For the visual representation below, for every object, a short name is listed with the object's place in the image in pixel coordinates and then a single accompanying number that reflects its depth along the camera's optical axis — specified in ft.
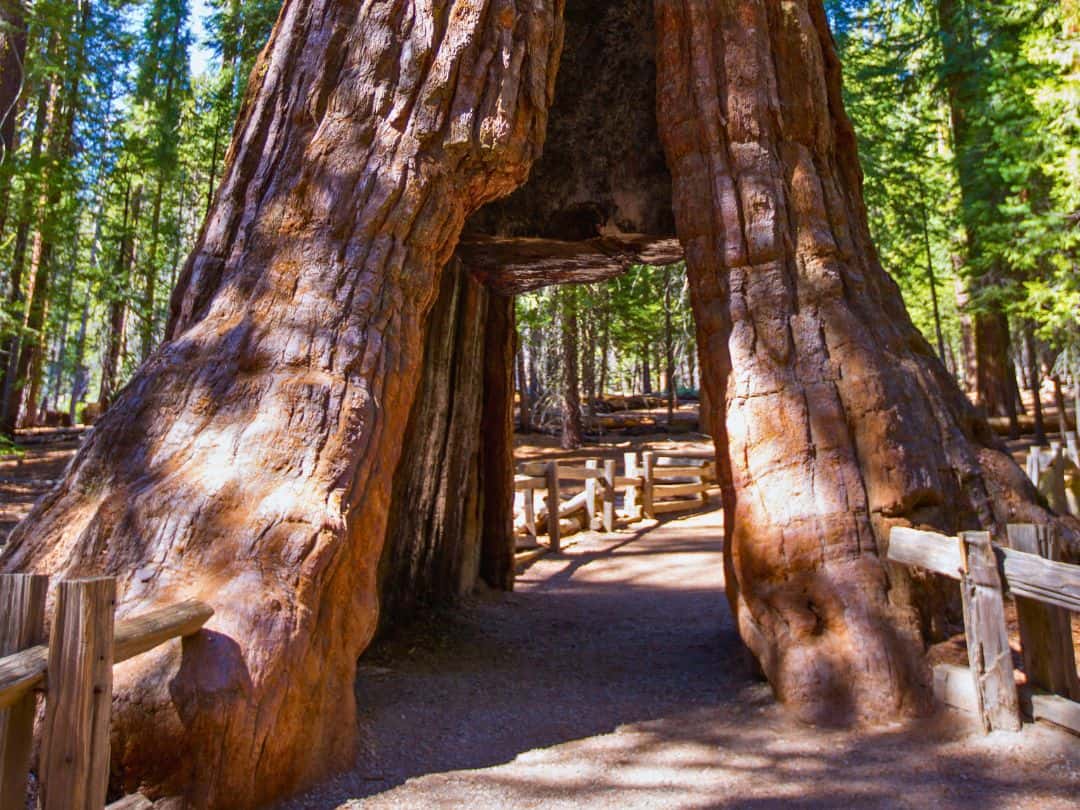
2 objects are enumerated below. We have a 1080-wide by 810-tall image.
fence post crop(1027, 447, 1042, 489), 38.13
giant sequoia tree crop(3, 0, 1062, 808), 13.53
